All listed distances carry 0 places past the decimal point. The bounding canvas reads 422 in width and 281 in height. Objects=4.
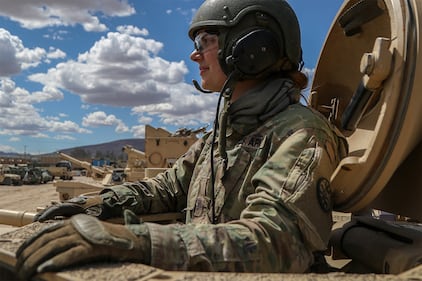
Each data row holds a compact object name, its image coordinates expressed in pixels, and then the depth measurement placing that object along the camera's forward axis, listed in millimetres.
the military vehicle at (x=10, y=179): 29544
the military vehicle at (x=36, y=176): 30688
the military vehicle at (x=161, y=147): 18531
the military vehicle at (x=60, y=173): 35344
